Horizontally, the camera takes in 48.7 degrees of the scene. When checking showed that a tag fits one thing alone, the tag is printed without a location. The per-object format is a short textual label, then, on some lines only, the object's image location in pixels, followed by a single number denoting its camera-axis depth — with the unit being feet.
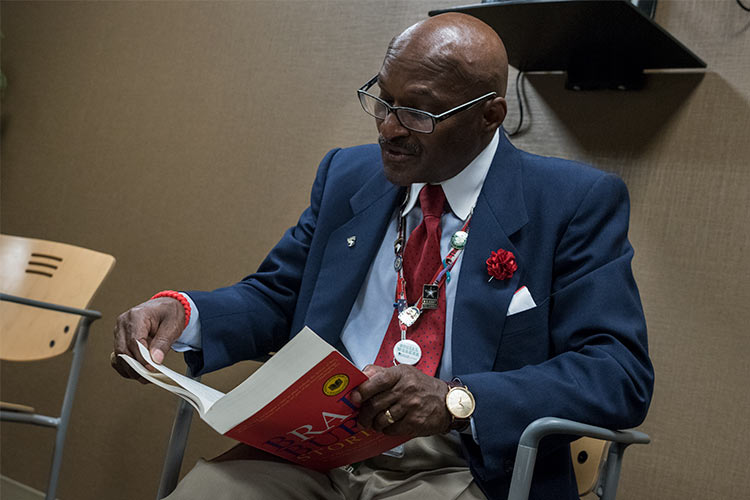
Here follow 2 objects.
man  4.50
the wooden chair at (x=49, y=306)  7.87
